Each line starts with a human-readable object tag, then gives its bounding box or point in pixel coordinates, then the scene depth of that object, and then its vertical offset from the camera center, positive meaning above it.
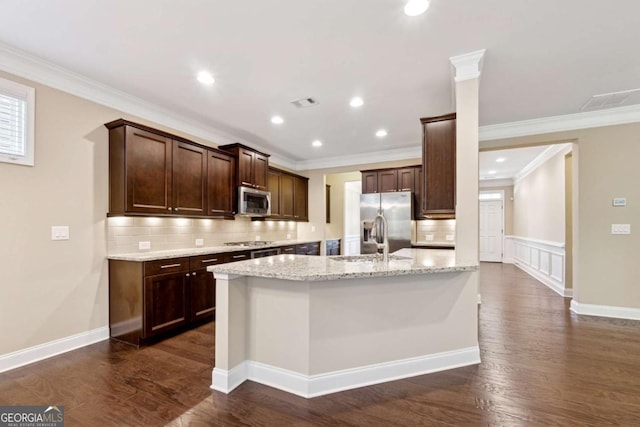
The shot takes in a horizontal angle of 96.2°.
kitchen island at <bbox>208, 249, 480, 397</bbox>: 2.09 -0.84
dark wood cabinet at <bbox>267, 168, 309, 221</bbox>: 5.64 +0.42
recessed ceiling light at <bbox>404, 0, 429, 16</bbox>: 1.91 +1.41
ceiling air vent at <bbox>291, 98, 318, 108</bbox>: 3.46 +1.38
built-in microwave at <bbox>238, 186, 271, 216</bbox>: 4.56 +0.22
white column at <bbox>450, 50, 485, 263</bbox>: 2.50 +0.52
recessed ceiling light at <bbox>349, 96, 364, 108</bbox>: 3.41 +1.38
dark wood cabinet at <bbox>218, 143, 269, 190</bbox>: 4.59 +0.83
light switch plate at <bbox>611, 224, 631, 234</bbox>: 3.80 -0.18
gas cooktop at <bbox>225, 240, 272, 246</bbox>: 4.81 -0.49
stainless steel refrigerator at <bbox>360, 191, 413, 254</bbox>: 5.26 +0.05
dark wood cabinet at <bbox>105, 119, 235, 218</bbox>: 3.11 +0.50
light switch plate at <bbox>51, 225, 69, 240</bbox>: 2.75 -0.17
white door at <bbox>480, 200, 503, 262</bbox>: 9.32 -0.50
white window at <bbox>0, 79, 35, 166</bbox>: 2.47 +0.82
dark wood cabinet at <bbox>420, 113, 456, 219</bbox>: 2.76 +0.49
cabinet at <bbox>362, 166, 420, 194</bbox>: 5.42 +0.69
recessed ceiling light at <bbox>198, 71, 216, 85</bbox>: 2.84 +1.39
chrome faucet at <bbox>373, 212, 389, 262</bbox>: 2.62 -0.20
